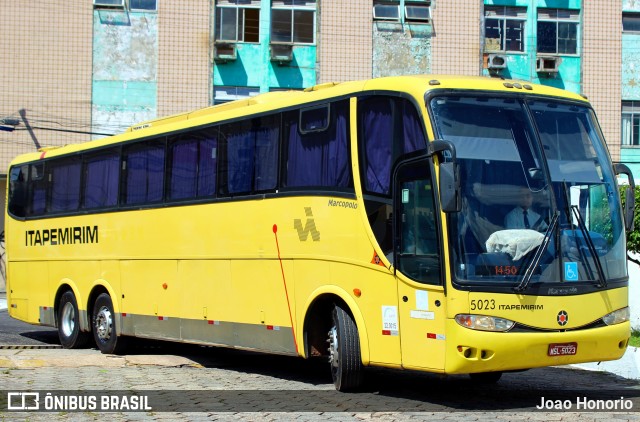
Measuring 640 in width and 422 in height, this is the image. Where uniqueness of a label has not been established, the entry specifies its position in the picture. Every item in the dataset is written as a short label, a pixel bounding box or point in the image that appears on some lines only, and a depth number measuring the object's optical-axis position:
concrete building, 32.31
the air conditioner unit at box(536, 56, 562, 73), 33.41
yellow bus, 9.73
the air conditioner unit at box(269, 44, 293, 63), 32.94
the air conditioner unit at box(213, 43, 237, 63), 32.84
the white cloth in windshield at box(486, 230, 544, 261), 9.73
